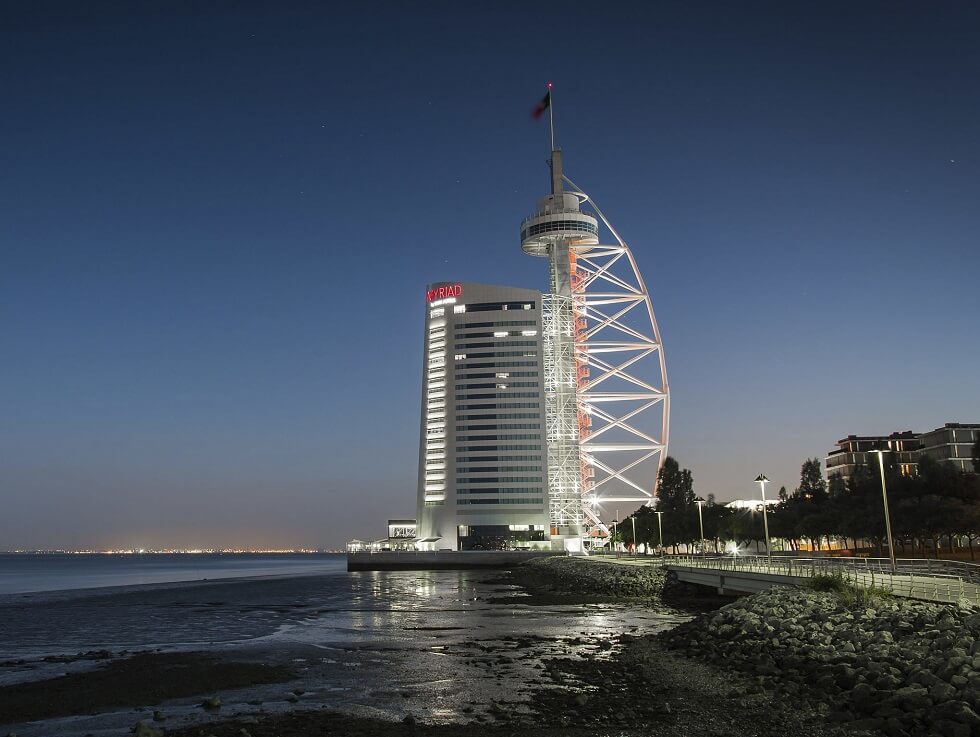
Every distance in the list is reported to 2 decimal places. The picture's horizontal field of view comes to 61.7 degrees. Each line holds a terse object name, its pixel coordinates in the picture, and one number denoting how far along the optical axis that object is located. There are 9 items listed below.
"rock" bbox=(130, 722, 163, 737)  19.28
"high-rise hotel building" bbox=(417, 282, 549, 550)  175.75
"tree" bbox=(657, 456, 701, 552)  115.62
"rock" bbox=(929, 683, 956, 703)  16.98
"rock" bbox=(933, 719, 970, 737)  15.34
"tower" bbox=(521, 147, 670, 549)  149.88
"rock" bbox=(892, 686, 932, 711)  17.31
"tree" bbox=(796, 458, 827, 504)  149.23
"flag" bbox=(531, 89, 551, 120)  158.75
